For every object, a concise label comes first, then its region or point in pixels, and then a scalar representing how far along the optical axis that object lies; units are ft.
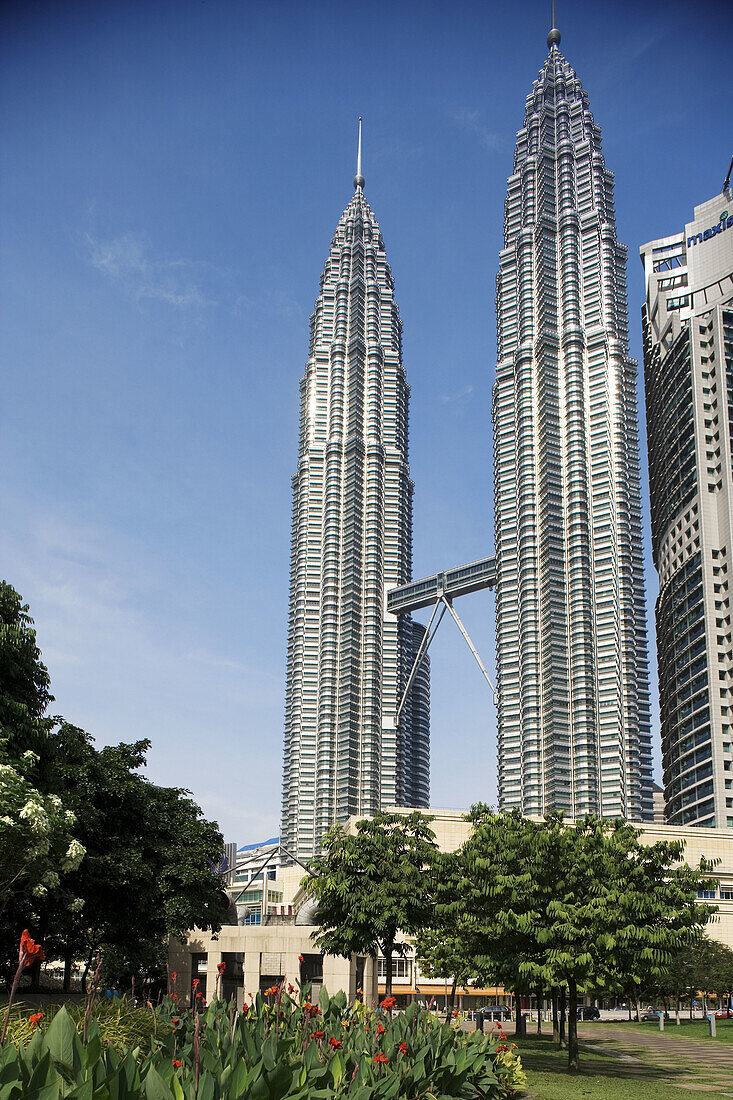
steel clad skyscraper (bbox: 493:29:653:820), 529.86
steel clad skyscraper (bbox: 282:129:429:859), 634.43
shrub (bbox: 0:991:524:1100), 27.73
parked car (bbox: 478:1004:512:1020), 253.44
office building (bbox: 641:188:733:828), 444.96
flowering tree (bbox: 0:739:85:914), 74.74
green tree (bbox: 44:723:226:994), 121.19
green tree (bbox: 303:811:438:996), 125.70
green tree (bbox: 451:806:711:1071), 89.20
